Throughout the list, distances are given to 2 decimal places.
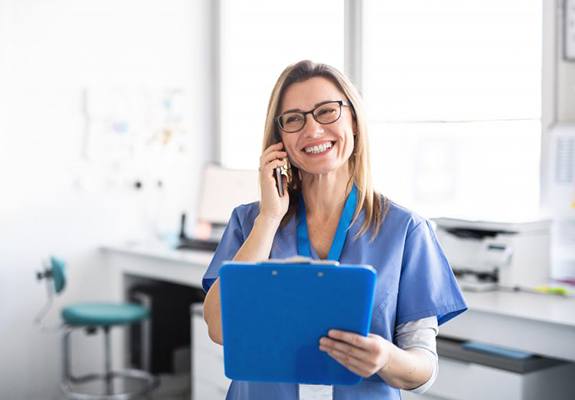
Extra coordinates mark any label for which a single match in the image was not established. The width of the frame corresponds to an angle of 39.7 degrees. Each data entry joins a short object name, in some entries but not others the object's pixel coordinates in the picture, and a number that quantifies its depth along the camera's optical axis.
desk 2.42
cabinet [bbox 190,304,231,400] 3.50
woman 1.57
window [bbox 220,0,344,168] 4.59
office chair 3.70
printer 2.97
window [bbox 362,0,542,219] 3.39
